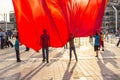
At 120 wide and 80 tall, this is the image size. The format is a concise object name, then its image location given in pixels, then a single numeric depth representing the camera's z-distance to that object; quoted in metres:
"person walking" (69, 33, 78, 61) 10.43
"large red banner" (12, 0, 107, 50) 10.29
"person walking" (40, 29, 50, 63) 10.25
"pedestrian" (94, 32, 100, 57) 12.21
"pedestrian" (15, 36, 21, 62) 11.23
